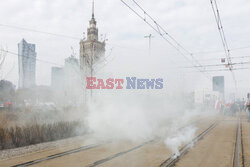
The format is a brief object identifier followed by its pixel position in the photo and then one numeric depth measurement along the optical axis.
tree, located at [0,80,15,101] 44.78
